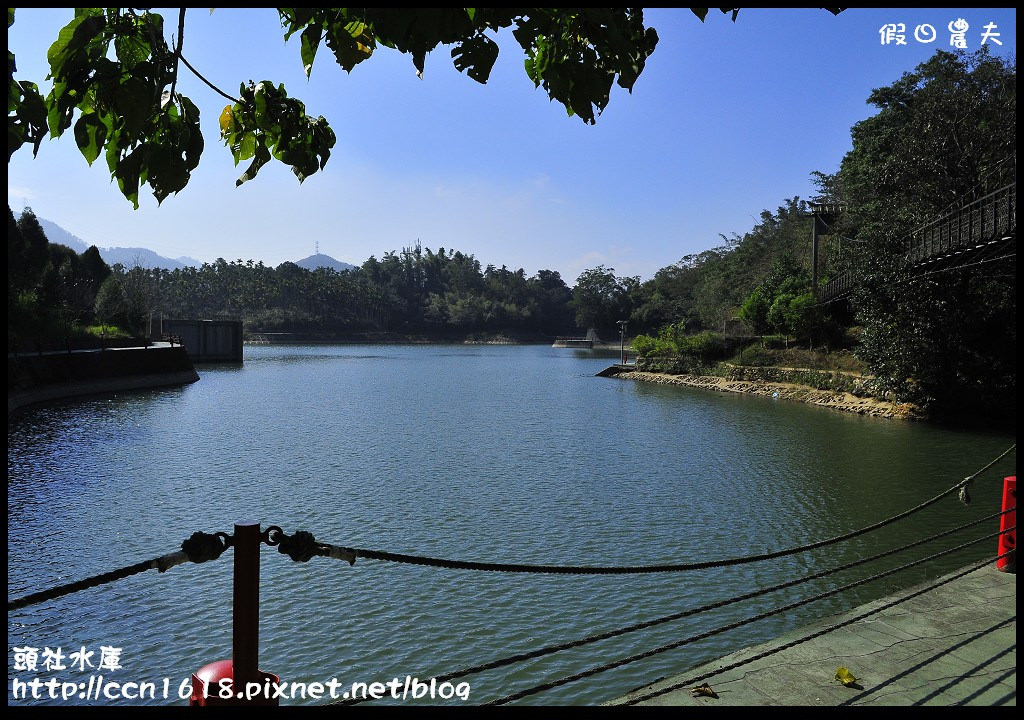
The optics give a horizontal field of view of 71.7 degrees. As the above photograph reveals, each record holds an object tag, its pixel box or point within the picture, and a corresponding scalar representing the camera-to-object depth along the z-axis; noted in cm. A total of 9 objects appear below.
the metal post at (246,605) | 270
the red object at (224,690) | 272
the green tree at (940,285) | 2116
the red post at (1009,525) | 602
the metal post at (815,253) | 4059
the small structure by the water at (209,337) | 5512
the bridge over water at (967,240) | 1476
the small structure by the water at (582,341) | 10638
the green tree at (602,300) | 10706
